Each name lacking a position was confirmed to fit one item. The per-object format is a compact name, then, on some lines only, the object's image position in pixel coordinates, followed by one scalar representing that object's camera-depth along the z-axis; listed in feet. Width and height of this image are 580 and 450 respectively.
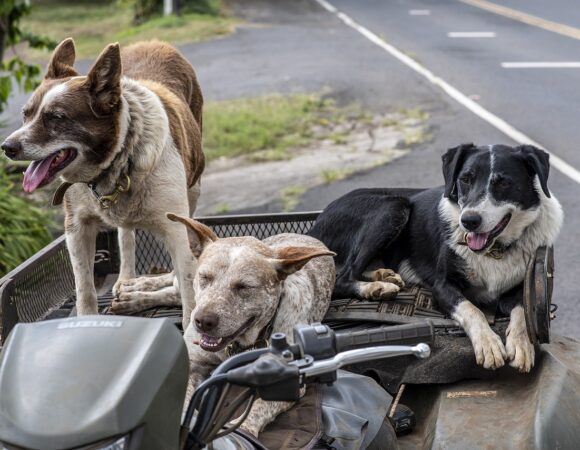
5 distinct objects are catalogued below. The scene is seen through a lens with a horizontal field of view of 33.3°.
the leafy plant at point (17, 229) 23.27
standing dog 12.87
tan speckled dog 9.70
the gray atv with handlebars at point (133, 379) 5.90
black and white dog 12.64
